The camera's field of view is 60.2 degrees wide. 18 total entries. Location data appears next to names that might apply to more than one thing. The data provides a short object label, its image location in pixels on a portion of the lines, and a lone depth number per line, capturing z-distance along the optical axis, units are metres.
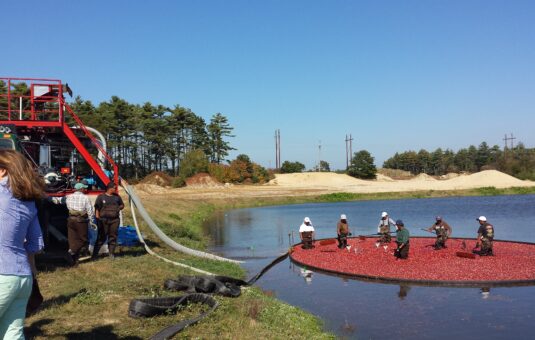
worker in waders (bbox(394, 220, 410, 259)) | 15.80
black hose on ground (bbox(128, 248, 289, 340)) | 7.60
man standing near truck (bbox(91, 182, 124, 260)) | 12.66
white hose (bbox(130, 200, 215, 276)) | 13.23
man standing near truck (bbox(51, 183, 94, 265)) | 11.52
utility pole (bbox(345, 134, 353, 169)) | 123.38
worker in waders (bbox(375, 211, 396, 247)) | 19.05
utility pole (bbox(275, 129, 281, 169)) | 122.38
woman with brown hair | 3.61
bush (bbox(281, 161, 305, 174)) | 120.00
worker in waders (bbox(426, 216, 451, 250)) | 18.00
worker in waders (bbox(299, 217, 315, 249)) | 19.78
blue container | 15.92
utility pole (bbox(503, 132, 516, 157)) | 133.55
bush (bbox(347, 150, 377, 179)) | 106.88
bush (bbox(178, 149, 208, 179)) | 75.12
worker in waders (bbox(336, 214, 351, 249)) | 19.25
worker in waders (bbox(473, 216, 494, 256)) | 15.98
